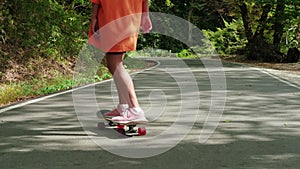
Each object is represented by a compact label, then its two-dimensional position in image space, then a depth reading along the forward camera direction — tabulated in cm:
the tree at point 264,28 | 2795
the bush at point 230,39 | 3753
